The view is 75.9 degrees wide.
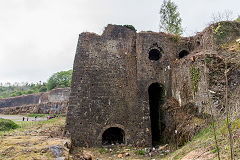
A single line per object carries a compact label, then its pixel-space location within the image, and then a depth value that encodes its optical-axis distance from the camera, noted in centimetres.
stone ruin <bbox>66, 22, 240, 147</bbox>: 855
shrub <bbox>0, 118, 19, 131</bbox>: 1040
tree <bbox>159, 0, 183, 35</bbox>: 1823
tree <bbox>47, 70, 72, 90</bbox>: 3746
